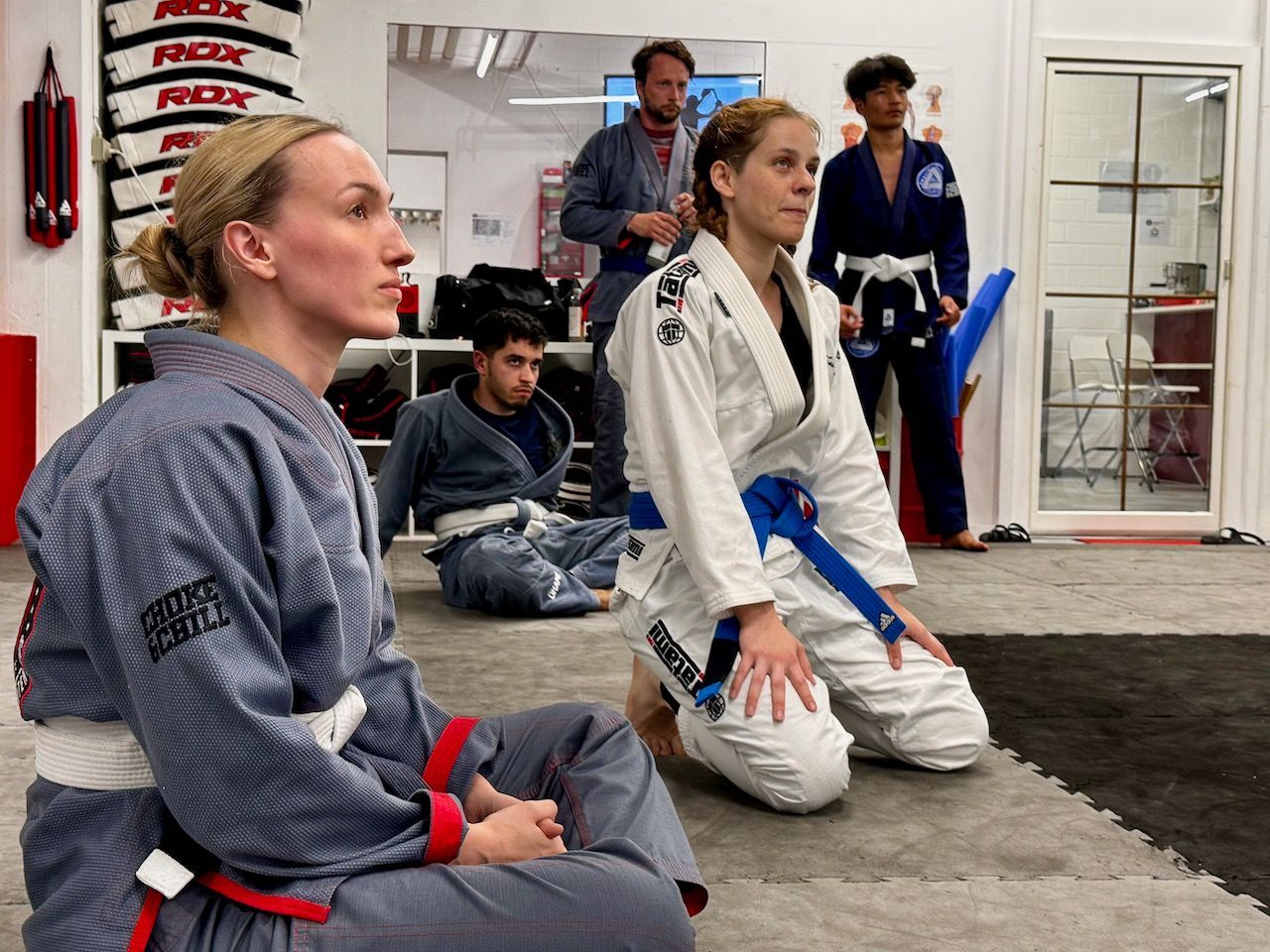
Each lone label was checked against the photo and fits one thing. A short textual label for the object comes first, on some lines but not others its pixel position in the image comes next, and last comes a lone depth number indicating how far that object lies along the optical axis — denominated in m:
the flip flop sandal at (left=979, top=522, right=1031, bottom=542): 6.11
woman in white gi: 2.14
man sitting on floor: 4.04
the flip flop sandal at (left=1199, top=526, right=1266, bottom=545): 6.20
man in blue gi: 5.40
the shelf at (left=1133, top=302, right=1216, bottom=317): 6.47
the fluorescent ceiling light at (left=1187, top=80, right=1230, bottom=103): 6.42
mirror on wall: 6.02
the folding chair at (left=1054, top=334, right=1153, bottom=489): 6.48
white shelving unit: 5.66
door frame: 6.28
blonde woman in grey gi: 1.07
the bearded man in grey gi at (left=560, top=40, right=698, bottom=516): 5.00
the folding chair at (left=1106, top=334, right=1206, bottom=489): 6.51
